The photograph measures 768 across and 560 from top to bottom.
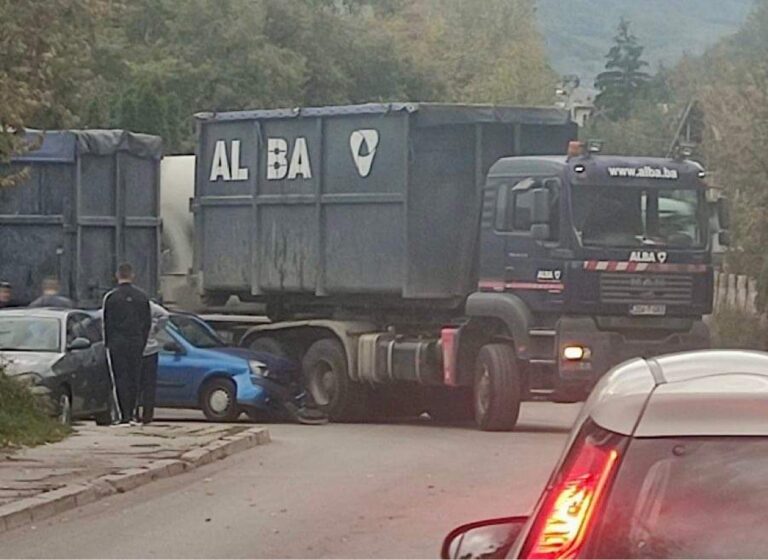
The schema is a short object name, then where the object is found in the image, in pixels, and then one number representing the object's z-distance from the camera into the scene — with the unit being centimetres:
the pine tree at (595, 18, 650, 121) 14700
